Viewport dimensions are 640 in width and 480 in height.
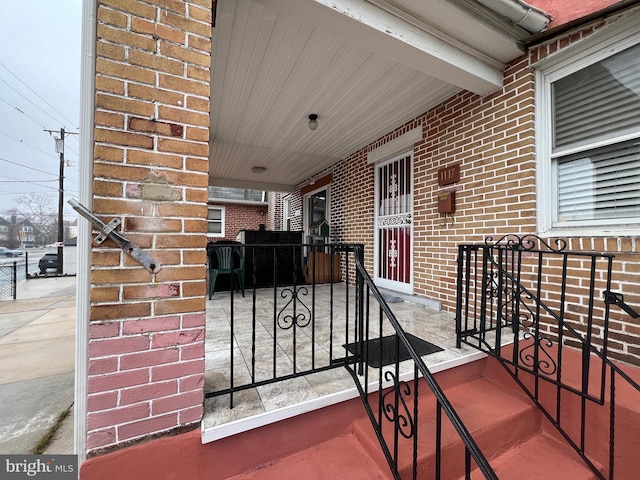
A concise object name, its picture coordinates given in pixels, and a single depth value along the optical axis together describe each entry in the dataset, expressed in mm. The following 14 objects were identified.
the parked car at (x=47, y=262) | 10344
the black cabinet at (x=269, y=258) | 4969
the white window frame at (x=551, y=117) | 1919
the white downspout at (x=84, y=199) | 1084
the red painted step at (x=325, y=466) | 1287
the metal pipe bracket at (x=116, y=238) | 1037
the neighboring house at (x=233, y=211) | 10945
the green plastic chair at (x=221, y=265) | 3889
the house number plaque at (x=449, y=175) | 3035
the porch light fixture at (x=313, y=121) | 3624
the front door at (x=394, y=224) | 3887
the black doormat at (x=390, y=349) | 1938
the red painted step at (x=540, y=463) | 1452
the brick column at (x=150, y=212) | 1099
